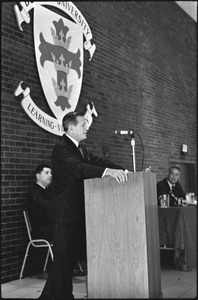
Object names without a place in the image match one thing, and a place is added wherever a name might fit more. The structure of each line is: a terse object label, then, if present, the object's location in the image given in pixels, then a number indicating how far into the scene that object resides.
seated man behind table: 5.81
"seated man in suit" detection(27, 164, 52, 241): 4.50
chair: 4.39
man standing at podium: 3.09
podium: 2.78
